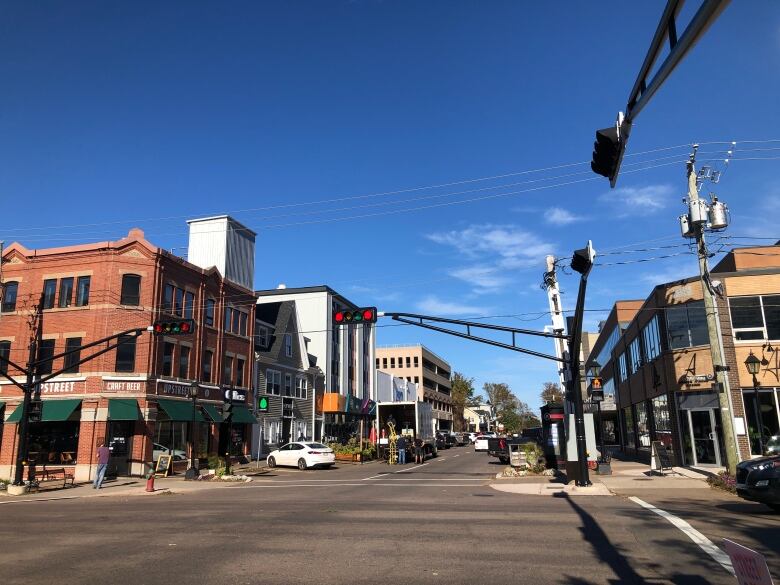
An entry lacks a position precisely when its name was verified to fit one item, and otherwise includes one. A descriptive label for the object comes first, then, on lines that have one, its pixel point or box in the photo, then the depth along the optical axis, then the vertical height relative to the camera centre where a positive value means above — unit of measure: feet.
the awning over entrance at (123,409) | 91.76 +3.75
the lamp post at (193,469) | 87.01 -5.31
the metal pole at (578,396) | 60.62 +2.98
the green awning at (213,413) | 109.85 +3.47
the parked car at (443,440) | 199.93 -4.44
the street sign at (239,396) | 117.50 +6.93
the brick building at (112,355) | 94.07 +13.07
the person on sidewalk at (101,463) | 75.72 -3.59
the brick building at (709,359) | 79.87 +8.83
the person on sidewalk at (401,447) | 117.91 -3.67
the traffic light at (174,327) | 75.10 +13.02
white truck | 135.64 +1.99
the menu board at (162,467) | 94.12 -5.26
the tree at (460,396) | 399.65 +20.79
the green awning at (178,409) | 98.12 +3.84
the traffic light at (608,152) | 21.54 +9.71
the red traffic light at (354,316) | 67.58 +12.61
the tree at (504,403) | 389.39 +15.63
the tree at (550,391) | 358.27 +20.46
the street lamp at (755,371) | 71.05 +5.82
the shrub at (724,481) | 57.08 -5.85
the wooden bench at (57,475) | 82.69 -5.70
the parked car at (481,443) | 178.40 -4.86
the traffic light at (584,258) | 55.06 +15.02
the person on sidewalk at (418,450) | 124.26 -4.70
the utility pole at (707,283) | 64.80 +15.70
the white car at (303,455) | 109.09 -4.64
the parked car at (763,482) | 42.09 -4.32
